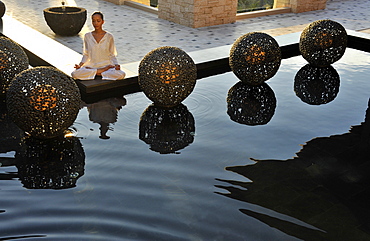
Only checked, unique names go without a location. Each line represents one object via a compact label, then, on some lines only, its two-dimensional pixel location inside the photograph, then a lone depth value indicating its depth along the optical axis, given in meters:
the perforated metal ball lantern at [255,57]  7.01
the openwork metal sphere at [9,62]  6.45
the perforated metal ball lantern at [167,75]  6.02
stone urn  12.62
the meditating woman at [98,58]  6.86
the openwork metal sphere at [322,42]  8.09
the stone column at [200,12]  14.63
